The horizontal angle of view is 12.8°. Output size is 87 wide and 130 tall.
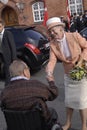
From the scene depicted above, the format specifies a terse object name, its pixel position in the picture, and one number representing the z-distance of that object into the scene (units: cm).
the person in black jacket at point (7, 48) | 705
